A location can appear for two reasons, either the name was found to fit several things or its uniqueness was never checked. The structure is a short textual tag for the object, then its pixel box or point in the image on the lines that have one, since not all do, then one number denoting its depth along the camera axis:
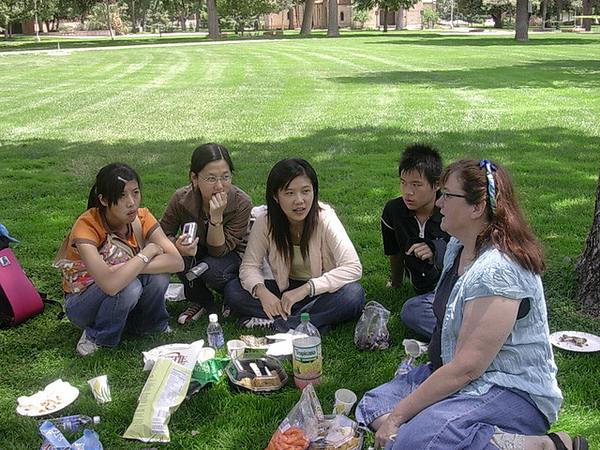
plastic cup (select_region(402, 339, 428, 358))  3.77
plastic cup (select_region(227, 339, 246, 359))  3.76
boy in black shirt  3.91
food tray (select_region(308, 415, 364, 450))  2.82
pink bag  4.20
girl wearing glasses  4.17
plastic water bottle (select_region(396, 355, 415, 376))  3.41
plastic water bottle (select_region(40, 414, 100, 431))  3.13
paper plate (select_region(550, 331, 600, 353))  3.70
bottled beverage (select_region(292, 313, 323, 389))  3.37
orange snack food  2.76
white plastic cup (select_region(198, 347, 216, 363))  3.67
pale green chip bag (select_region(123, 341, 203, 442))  3.07
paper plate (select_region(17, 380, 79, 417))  3.30
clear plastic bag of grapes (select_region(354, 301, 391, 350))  3.88
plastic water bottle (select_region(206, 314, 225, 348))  3.98
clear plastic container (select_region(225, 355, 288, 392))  3.47
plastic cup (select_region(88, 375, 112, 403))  3.40
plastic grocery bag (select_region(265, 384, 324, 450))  2.78
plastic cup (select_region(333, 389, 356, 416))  3.16
